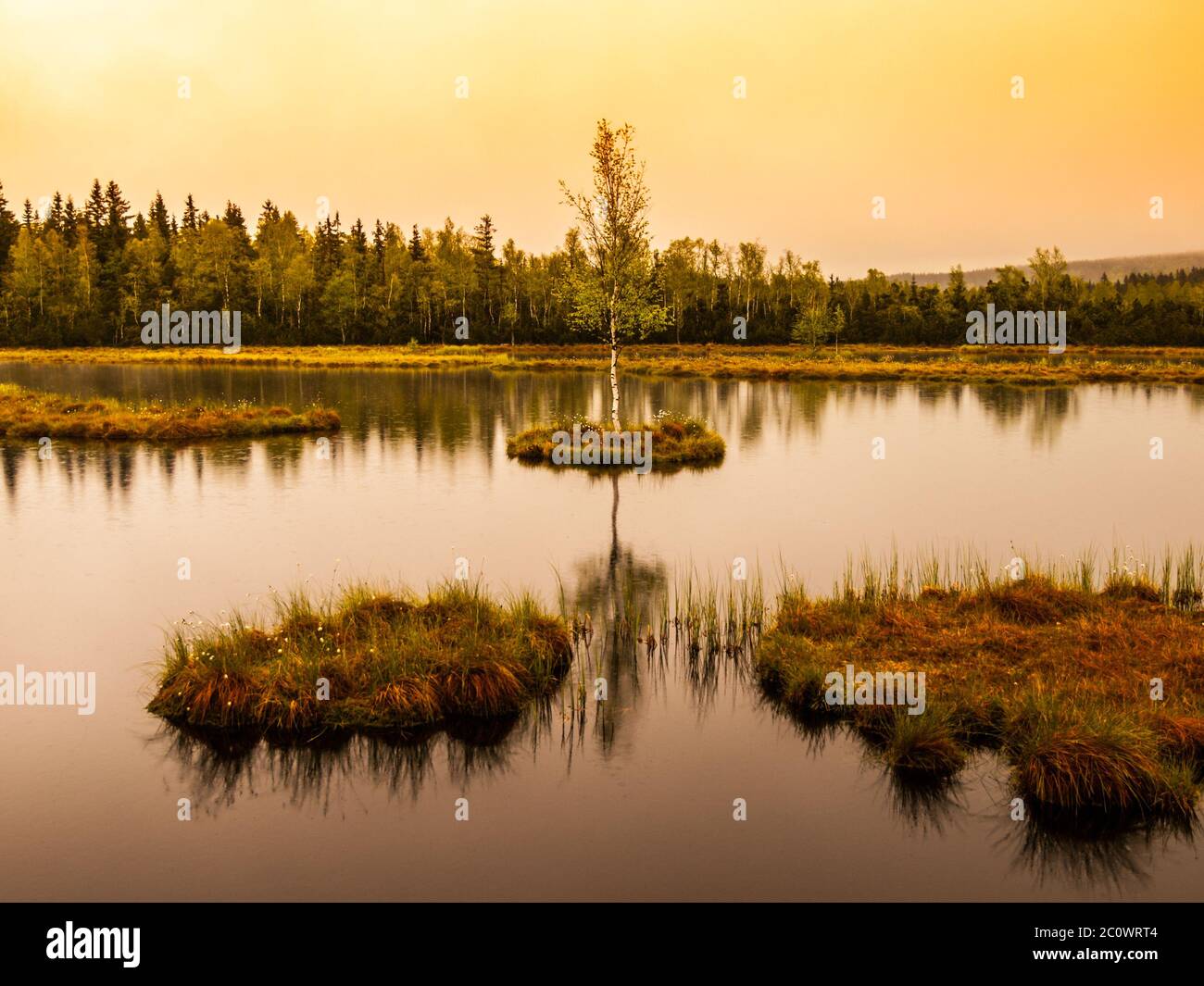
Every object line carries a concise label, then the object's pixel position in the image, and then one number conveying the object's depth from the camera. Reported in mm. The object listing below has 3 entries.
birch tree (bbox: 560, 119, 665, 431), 42938
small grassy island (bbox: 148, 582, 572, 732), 14414
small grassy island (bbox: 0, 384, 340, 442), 47844
